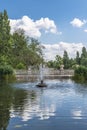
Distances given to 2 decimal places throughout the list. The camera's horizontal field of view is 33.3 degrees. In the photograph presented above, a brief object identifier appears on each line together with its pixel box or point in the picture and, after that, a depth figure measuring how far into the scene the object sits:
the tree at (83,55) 55.58
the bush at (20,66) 35.59
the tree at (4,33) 33.10
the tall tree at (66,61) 56.46
